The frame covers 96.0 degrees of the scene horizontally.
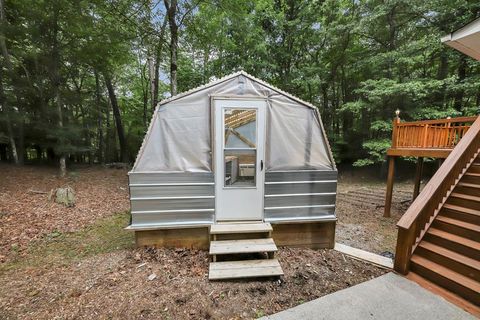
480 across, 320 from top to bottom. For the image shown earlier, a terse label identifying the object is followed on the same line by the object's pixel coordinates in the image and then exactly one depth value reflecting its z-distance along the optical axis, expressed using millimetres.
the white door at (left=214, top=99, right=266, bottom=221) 3455
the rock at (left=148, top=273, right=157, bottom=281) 2817
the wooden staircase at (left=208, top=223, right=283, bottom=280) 2844
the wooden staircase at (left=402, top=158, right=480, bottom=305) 2498
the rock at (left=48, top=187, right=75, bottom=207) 5504
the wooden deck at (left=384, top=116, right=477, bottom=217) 5102
